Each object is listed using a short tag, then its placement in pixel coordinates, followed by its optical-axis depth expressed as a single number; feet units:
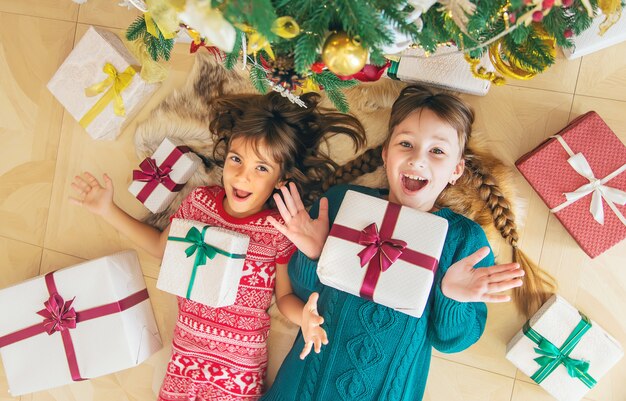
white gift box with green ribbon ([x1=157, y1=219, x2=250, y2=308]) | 4.94
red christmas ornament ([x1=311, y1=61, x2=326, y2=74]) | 3.52
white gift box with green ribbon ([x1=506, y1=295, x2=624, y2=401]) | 5.02
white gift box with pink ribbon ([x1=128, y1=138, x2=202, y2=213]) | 5.62
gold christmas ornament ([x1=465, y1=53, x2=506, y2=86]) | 4.54
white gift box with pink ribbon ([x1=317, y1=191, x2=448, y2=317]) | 4.23
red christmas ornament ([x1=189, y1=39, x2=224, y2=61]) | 4.40
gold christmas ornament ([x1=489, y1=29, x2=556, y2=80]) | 3.99
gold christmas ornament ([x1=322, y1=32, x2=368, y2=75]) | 2.86
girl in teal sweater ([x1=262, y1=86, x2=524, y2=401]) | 4.65
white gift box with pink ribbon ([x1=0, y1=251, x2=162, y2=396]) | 5.52
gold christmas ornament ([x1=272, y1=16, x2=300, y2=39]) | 2.88
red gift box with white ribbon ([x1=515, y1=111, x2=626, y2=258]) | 4.86
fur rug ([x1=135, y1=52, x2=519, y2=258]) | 5.35
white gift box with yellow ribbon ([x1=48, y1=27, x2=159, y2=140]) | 5.64
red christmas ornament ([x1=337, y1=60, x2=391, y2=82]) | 4.14
